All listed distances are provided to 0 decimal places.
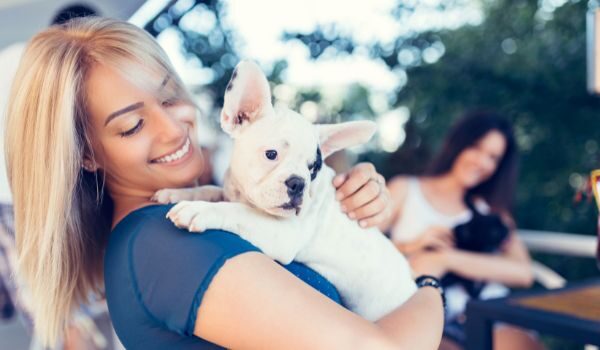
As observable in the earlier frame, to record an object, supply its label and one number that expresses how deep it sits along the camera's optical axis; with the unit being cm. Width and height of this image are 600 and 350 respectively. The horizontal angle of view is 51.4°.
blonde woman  88
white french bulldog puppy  101
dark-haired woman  265
